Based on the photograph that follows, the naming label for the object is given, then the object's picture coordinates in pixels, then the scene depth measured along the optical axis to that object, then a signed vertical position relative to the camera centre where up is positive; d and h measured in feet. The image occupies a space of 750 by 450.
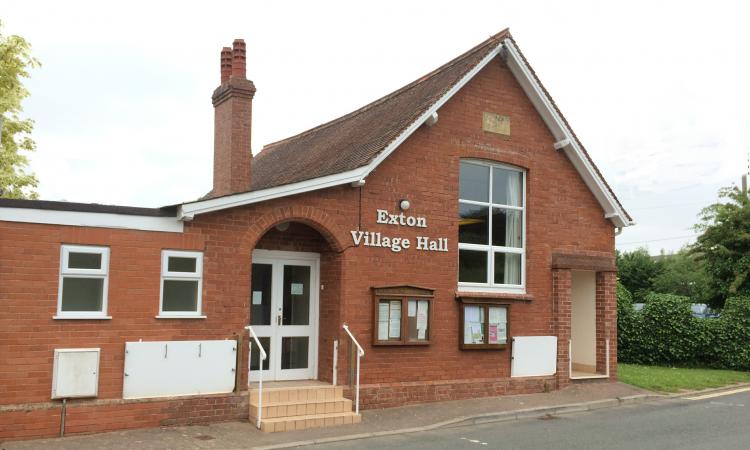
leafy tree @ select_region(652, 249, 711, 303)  139.64 +4.65
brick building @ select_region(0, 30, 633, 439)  31.78 +1.19
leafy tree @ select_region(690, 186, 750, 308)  70.59 +5.59
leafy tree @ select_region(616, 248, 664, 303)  142.61 +5.74
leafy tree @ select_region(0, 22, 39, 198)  68.69 +17.29
